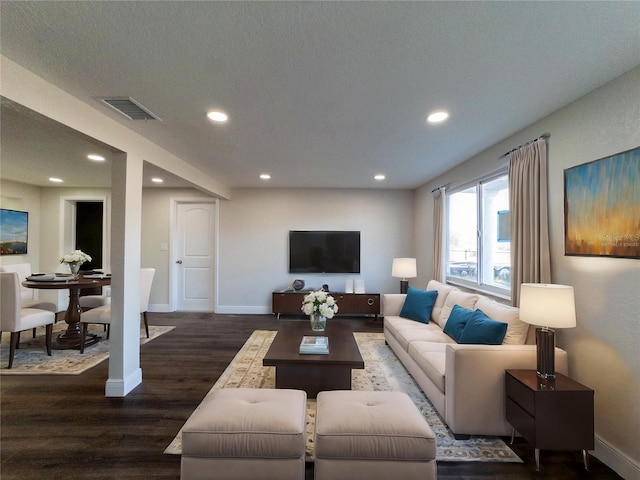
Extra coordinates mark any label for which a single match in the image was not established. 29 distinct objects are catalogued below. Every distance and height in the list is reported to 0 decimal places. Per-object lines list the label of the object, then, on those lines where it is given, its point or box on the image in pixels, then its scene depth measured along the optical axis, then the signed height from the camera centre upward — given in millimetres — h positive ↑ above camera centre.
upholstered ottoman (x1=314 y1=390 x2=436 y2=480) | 1465 -1065
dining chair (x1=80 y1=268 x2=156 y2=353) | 3680 -908
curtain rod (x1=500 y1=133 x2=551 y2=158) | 2375 +925
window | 3193 +117
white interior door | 5754 -224
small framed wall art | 5025 +216
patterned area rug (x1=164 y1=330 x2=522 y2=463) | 1908 -1380
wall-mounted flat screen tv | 5629 -149
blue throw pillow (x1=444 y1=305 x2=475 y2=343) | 2770 -765
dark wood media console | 5262 -1070
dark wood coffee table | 2408 -1021
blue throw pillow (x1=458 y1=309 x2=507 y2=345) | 2260 -709
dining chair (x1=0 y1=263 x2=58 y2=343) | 4050 -822
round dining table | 3453 -704
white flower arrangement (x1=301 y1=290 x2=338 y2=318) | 3023 -650
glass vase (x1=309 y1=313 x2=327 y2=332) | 3096 -847
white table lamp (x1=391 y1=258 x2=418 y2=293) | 4402 -366
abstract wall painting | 1726 +260
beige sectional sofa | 2023 -979
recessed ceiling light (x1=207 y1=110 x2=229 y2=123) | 2311 +1074
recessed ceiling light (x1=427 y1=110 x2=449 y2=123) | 2303 +1071
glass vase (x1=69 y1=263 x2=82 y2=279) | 3989 -347
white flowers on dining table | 3934 -208
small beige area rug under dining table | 3061 -1362
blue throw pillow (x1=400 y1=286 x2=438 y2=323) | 3588 -775
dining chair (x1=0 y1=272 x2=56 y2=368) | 3096 -757
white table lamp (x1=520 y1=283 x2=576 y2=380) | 1824 -446
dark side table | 1707 -1043
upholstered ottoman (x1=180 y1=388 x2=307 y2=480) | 1475 -1067
